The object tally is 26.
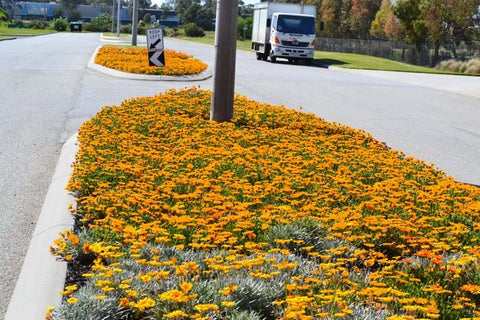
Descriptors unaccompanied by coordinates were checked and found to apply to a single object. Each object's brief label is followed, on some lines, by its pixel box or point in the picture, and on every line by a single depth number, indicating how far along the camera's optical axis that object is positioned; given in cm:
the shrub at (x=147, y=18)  13188
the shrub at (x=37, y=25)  10581
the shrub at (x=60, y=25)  10500
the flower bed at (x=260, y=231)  404
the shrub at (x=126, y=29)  10159
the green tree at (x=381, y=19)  6581
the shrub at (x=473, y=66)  4279
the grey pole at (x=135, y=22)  3847
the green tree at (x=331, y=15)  7519
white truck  3747
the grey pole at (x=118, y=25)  6825
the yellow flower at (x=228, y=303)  368
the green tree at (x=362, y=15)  7325
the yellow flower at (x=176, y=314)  357
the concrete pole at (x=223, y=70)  1127
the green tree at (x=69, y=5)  16875
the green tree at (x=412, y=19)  5309
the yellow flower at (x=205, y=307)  364
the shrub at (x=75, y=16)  15262
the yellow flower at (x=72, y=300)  375
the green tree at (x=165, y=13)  15870
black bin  10181
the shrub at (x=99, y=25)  11000
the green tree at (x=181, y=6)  14870
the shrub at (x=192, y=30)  9838
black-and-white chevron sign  1889
